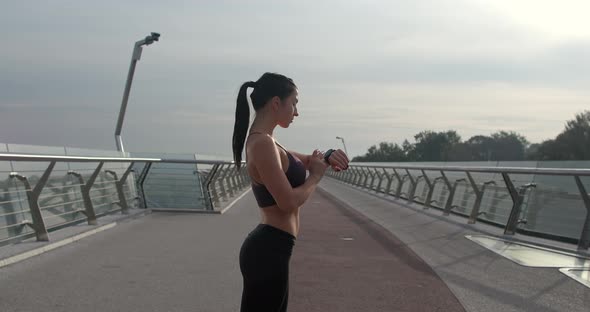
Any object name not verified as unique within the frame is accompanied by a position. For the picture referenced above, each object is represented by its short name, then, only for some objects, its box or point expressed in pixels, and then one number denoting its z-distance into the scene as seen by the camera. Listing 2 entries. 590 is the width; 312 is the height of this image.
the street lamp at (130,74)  19.86
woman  2.39
